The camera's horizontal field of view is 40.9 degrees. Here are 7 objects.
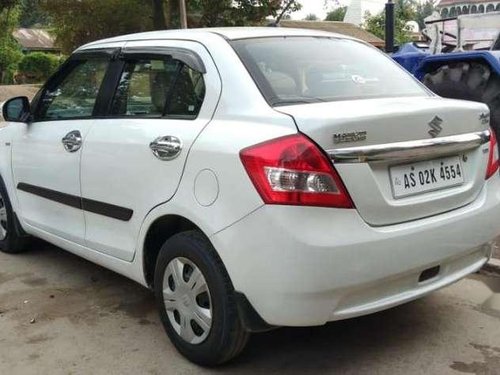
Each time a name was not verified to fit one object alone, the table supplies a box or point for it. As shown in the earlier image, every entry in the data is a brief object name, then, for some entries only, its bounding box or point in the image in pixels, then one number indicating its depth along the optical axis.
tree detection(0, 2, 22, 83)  42.44
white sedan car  2.82
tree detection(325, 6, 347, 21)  70.26
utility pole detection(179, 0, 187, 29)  18.45
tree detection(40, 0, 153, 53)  23.05
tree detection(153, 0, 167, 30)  20.30
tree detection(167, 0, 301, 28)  22.52
